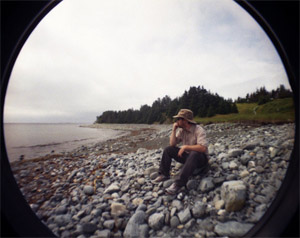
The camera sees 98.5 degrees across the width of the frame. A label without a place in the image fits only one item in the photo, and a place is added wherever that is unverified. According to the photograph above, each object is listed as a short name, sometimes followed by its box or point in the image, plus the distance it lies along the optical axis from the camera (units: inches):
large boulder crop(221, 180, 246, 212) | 70.1
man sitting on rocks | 84.6
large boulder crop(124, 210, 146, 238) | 69.5
